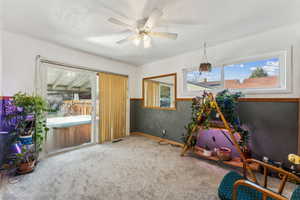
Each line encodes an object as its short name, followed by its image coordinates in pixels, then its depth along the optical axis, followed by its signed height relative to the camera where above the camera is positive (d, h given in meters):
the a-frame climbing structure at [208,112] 2.04 -0.28
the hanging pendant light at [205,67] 2.40 +0.62
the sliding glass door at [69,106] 2.80 -0.15
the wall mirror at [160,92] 3.55 +0.25
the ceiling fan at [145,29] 1.56 +1.01
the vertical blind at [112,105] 3.48 -0.16
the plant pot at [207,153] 2.42 -1.02
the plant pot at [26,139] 2.06 -0.65
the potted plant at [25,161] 2.00 -0.99
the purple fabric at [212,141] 2.52 -0.86
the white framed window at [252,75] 2.08 +0.47
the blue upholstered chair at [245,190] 0.93 -0.88
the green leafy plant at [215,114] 2.10 -0.25
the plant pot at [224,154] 2.24 -0.97
